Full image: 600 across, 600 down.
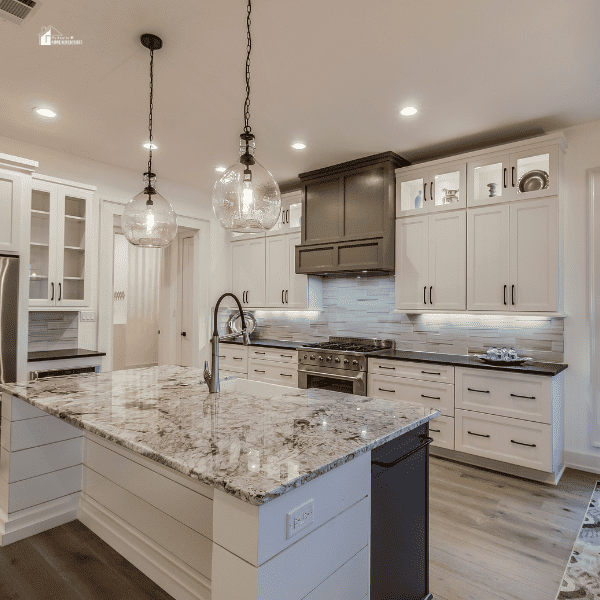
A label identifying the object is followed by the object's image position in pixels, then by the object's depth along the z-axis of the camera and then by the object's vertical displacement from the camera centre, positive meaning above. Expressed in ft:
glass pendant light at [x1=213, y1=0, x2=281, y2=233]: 5.91 +1.73
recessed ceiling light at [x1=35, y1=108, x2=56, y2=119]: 10.65 +5.23
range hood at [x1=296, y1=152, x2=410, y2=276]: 13.39 +3.27
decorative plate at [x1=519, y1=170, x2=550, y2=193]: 11.12 +3.66
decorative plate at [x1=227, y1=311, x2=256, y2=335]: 18.79 -0.64
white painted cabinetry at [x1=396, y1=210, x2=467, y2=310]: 12.19 +1.55
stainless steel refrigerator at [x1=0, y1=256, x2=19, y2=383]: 10.53 -0.28
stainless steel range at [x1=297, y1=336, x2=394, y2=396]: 13.01 -1.86
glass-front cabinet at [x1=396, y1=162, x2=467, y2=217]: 12.25 +3.93
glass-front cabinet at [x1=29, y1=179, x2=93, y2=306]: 12.49 +2.00
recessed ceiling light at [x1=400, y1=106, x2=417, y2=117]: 10.23 +5.15
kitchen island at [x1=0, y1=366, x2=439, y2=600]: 3.29 -1.81
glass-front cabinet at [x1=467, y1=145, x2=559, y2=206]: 10.75 +3.86
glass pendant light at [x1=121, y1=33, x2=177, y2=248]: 7.64 +1.76
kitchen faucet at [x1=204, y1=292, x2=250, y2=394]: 6.56 -0.98
